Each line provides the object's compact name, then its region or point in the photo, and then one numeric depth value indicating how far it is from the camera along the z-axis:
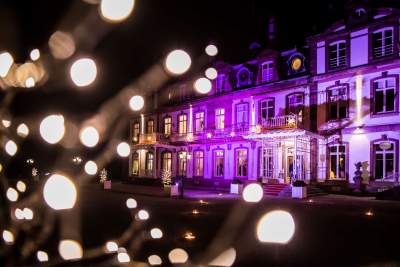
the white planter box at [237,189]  22.44
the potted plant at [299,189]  18.70
